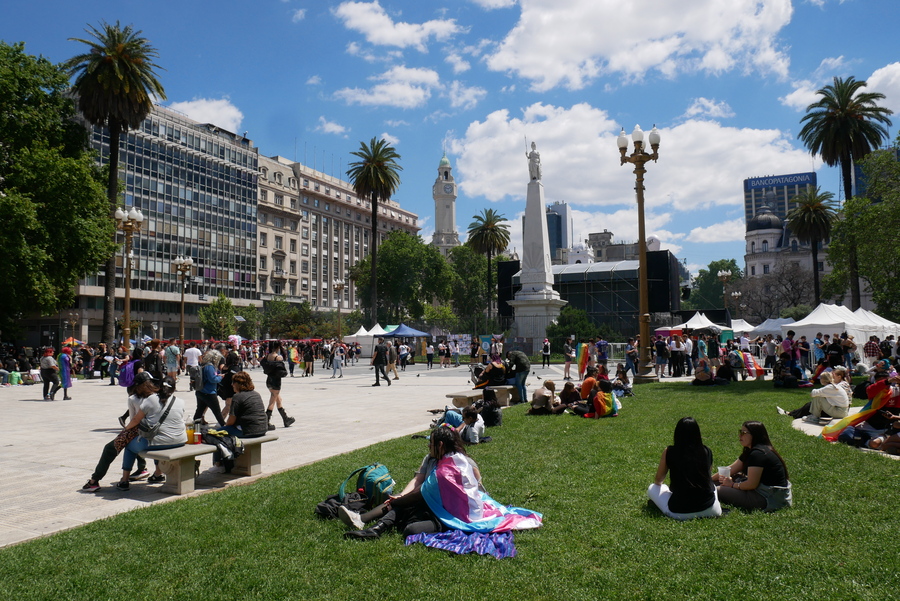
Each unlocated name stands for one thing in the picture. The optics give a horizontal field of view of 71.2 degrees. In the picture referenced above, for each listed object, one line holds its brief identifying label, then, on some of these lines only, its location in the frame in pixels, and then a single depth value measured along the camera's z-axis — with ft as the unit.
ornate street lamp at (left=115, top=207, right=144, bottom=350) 69.26
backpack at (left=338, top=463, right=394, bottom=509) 19.27
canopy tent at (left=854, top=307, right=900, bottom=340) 96.76
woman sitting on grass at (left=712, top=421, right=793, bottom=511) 18.69
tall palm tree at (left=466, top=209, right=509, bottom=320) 212.64
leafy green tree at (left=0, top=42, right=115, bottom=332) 86.69
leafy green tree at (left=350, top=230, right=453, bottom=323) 236.22
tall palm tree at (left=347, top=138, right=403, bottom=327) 160.56
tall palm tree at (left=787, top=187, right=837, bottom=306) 164.76
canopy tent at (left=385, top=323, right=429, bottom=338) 135.15
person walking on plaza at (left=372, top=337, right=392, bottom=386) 74.76
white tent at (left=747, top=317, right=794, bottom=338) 134.72
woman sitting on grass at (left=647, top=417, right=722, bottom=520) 18.02
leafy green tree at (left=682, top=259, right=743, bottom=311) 378.73
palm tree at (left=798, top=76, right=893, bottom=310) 121.66
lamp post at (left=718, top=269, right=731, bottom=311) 151.98
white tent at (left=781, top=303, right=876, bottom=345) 88.48
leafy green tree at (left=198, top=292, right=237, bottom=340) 213.87
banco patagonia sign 518.78
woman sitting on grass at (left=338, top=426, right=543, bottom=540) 17.25
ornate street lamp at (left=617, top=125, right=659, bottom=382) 62.64
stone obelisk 126.82
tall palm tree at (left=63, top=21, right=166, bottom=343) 104.01
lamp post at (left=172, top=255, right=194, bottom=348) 101.35
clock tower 410.72
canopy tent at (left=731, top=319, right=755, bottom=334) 143.54
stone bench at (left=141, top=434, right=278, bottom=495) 22.94
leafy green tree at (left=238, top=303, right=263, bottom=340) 234.58
